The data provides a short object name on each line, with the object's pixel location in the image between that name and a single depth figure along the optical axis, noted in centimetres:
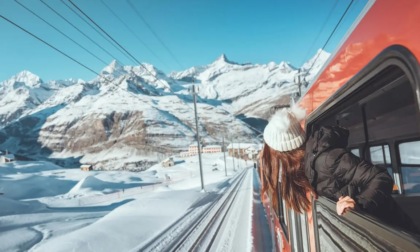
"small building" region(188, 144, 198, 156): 17175
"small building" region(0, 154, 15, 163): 13769
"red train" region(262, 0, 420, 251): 150
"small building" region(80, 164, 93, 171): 12012
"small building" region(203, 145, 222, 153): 16562
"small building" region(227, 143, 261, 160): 12256
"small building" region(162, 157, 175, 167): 12600
